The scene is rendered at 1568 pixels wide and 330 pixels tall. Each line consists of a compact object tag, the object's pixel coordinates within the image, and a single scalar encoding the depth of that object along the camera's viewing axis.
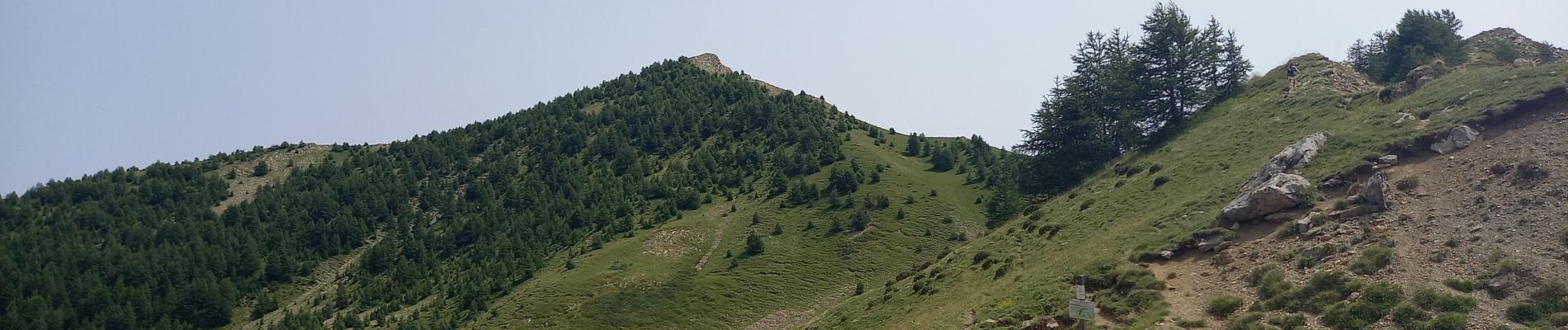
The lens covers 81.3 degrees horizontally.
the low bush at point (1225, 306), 32.16
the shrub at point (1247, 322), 30.17
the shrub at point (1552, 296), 26.45
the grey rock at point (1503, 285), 28.08
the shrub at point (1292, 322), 29.38
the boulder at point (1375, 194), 36.25
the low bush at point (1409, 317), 27.50
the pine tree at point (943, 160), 118.81
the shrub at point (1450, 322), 26.84
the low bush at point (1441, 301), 27.73
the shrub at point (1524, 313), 26.38
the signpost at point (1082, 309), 30.22
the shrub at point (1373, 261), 31.50
